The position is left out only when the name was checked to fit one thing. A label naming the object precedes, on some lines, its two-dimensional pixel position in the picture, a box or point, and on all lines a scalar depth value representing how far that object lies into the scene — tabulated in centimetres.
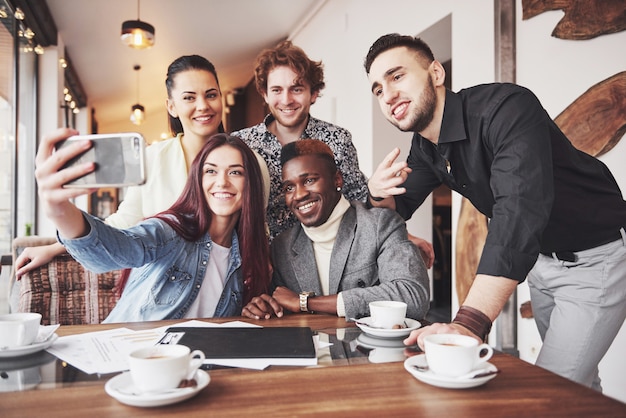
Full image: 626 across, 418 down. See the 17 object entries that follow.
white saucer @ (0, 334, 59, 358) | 109
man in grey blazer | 163
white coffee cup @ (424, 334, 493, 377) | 91
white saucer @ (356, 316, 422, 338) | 125
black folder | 108
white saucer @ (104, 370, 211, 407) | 81
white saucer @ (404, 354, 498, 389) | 89
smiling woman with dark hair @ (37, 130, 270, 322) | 166
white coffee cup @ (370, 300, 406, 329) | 130
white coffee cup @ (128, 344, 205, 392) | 84
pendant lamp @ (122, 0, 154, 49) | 509
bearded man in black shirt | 156
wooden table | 81
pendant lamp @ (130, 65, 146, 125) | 942
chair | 178
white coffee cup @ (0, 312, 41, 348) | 110
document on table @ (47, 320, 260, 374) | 104
